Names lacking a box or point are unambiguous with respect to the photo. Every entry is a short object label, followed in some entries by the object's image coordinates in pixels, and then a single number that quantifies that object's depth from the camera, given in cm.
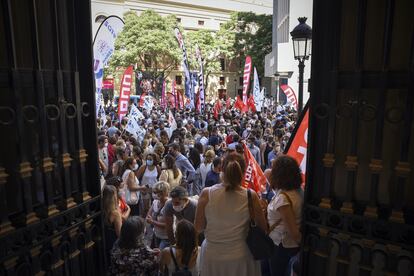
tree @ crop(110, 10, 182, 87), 4000
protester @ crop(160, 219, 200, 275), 362
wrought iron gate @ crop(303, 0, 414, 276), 227
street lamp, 686
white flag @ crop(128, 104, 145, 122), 1185
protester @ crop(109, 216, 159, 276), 361
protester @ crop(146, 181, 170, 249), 496
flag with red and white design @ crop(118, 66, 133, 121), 1214
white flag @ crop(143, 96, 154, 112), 2264
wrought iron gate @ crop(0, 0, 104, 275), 232
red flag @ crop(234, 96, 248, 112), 1889
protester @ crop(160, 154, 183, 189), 654
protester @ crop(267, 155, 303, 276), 332
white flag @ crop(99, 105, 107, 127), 1503
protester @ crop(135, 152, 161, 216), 690
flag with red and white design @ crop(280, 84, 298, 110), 1720
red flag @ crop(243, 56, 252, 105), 1450
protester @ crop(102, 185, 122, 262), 450
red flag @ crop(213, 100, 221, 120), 2041
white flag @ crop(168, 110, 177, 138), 1339
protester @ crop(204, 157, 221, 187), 685
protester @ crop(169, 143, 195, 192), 757
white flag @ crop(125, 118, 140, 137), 1152
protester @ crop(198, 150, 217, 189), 765
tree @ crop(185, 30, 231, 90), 4569
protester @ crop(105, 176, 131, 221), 528
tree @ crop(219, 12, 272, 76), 5000
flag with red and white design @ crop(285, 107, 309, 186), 435
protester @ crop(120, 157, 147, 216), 643
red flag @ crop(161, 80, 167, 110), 2469
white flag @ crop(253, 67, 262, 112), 1750
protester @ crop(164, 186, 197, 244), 470
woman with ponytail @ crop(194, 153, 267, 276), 340
